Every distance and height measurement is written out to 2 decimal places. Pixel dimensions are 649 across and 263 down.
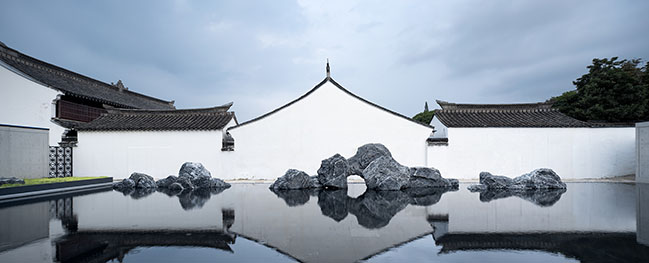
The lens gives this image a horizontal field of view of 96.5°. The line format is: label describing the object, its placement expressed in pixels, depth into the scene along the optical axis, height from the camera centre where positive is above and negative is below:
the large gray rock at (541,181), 9.30 -1.38
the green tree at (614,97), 14.16 +2.08
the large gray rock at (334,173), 9.75 -1.18
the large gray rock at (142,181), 10.33 -1.55
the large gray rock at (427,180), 10.02 -1.45
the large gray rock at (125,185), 10.19 -1.67
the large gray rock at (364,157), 10.61 -0.69
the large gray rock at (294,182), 9.77 -1.49
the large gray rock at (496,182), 9.42 -1.44
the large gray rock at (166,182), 10.36 -1.57
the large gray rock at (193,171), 10.56 -1.25
